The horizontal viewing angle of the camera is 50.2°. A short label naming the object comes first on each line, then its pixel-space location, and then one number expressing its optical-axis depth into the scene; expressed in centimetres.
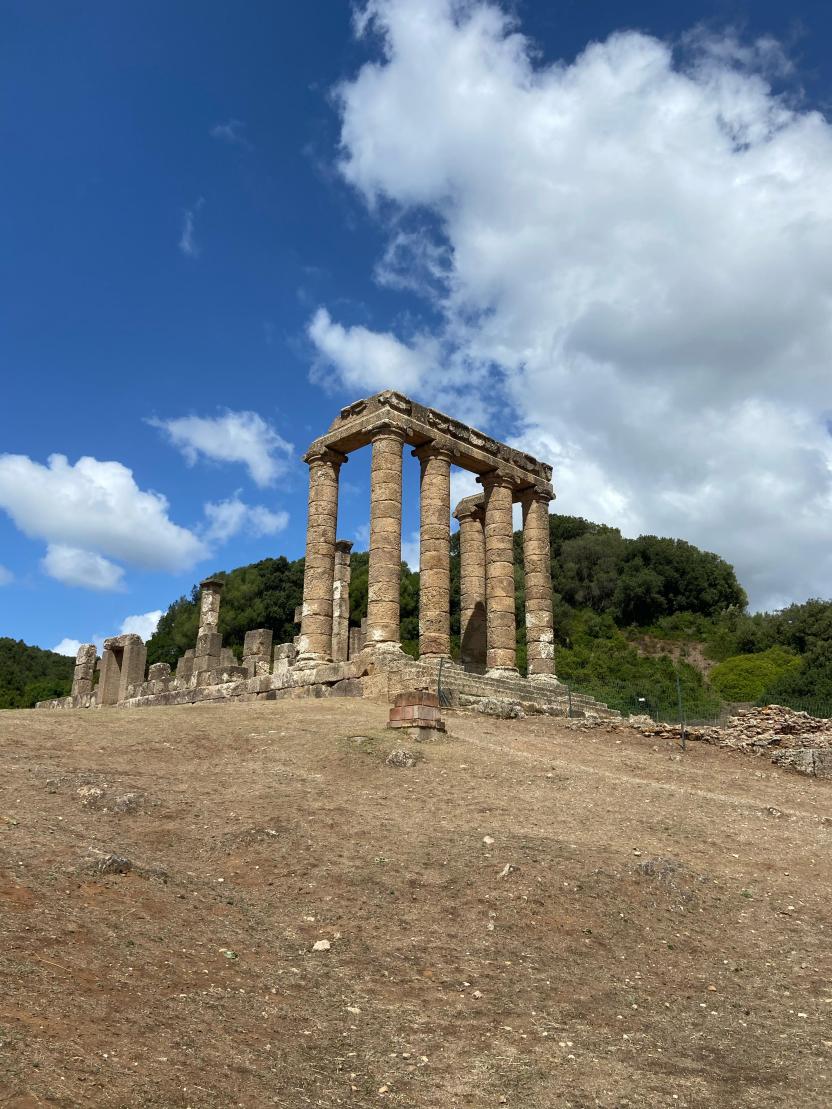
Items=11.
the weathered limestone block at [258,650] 3066
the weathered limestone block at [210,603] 3628
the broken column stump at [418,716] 1481
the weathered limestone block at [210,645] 3294
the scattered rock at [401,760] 1280
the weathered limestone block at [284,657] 3125
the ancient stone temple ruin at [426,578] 2219
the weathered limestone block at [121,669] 3062
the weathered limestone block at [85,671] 3714
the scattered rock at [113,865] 753
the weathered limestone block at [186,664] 3244
